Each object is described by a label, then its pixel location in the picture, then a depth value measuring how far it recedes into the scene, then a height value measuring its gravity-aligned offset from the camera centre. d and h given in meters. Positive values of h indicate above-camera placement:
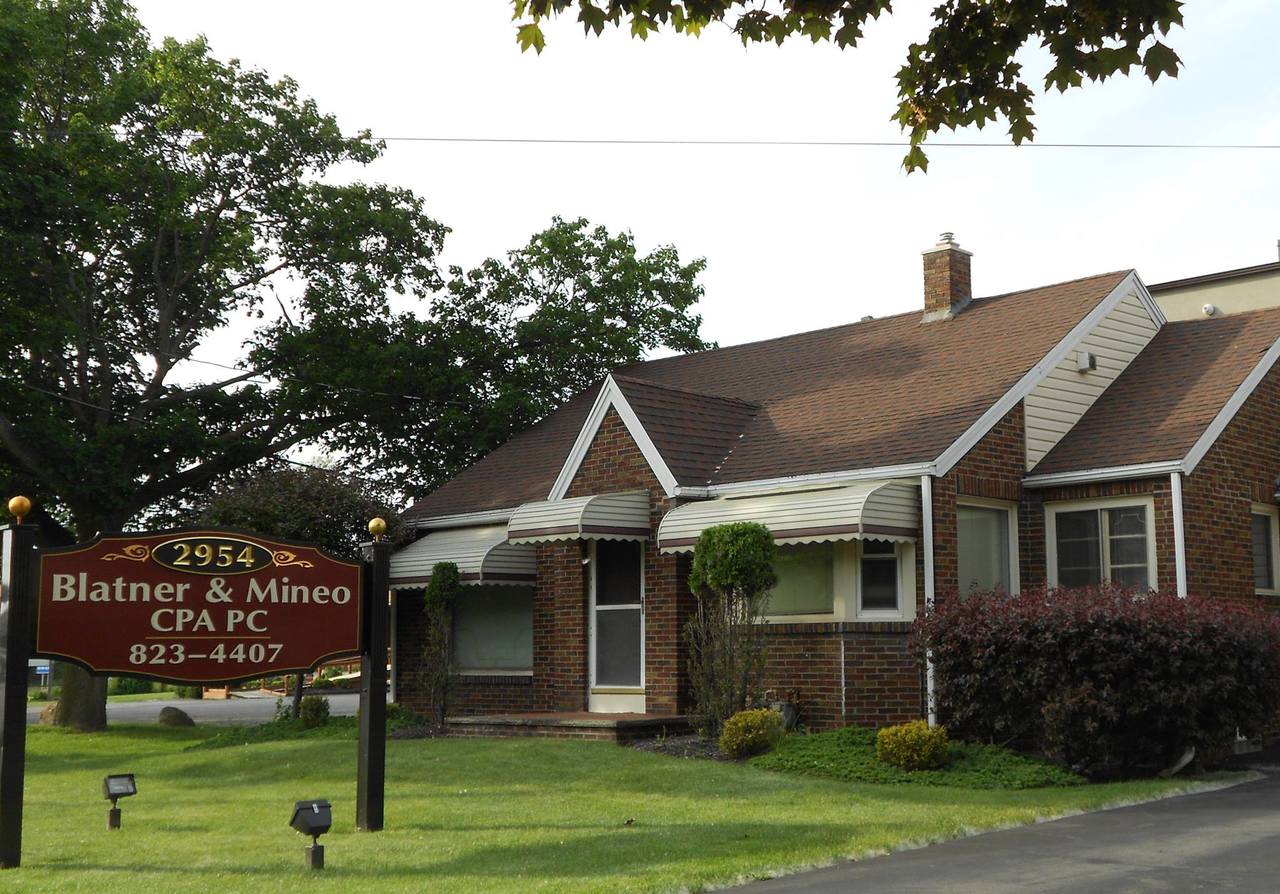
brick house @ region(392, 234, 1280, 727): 16.59 +1.61
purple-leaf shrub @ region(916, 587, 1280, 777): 13.80 -0.50
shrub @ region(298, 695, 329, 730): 21.09 -1.35
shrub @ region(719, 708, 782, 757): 15.32 -1.21
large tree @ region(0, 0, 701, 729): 24.14 +6.14
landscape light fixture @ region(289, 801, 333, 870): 9.49 -1.37
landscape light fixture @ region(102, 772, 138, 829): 11.69 -1.38
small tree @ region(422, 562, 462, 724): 20.41 -0.06
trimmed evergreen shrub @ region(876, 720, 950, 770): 14.09 -1.25
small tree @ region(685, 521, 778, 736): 16.16 +0.08
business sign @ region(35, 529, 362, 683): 10.34 +0.14
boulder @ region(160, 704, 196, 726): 28.88 -1.96
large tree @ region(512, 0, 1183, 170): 7.82 +3.47
